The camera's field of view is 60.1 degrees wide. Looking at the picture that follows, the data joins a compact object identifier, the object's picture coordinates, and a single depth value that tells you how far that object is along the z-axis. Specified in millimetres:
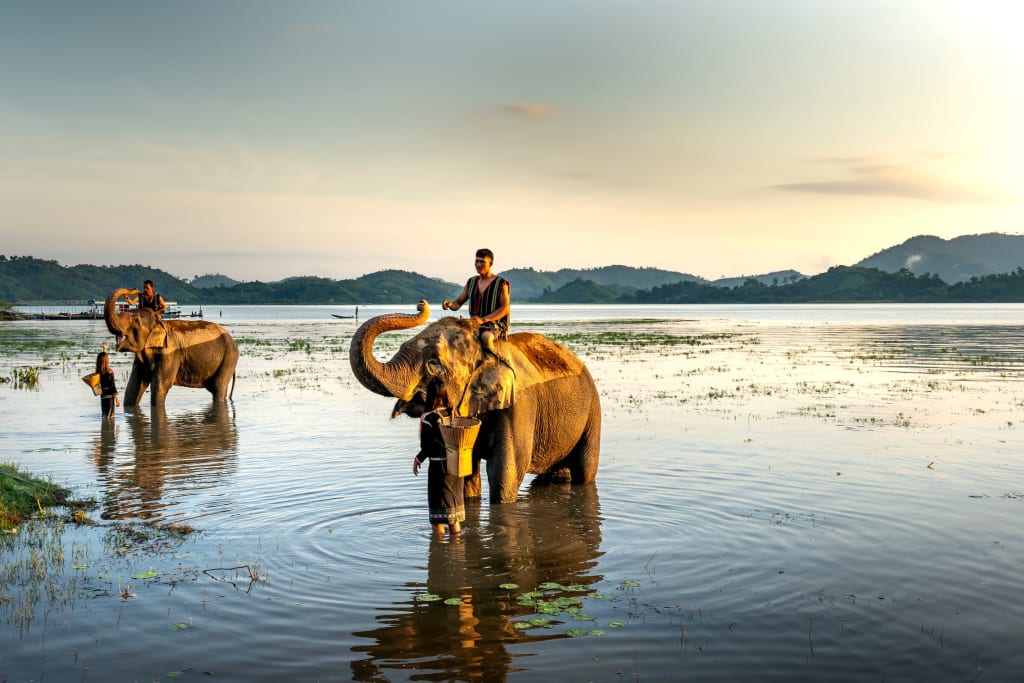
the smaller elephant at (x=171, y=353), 21172
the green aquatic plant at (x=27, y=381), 27344
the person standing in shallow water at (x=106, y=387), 19344
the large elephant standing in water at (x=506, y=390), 8844
